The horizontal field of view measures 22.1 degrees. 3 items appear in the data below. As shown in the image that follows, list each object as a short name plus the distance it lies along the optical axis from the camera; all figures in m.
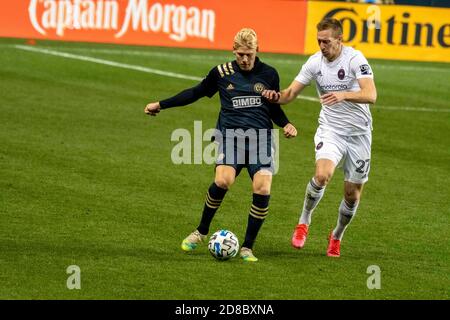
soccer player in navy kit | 11.55
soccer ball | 11.25
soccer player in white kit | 11.77
